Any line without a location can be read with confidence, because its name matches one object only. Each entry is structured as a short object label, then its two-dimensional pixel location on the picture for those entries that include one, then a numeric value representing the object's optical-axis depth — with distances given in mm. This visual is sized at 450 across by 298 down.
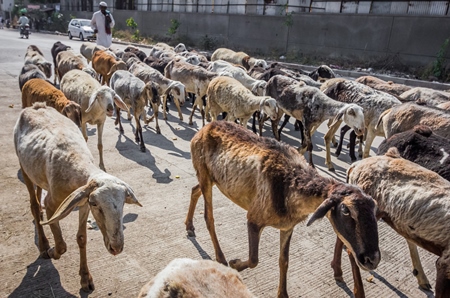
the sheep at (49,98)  5586
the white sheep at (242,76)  10102
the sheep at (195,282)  1913
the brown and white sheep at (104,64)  11680
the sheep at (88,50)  15148
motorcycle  29906
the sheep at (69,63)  10117
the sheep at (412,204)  3503
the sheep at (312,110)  7191
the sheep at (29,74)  7809
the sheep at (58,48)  13523
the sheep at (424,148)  4512
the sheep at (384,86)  10244
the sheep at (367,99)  7823
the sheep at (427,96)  8952
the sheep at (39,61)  10034
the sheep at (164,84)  9672
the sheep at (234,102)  8117
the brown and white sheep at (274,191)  2828
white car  33688
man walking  12383
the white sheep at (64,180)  3002
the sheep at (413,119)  6261
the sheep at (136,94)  8266
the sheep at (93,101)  6539
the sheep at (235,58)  16094
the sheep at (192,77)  10391
